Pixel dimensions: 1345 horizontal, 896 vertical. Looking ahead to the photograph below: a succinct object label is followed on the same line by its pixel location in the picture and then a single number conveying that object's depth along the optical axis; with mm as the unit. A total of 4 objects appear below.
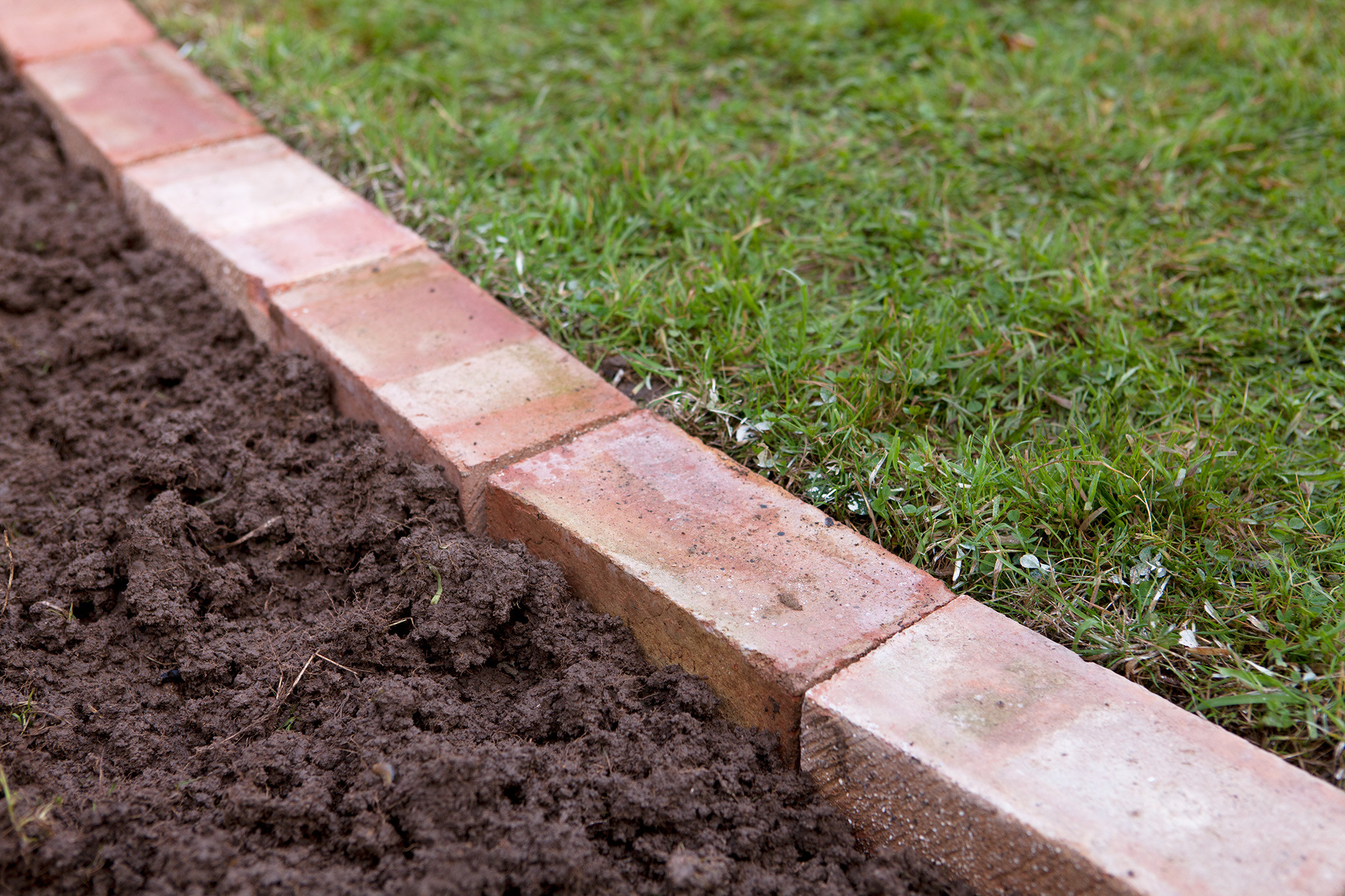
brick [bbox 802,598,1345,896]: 1319
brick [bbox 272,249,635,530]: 2070
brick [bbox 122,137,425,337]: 2588
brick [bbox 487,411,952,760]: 1651
